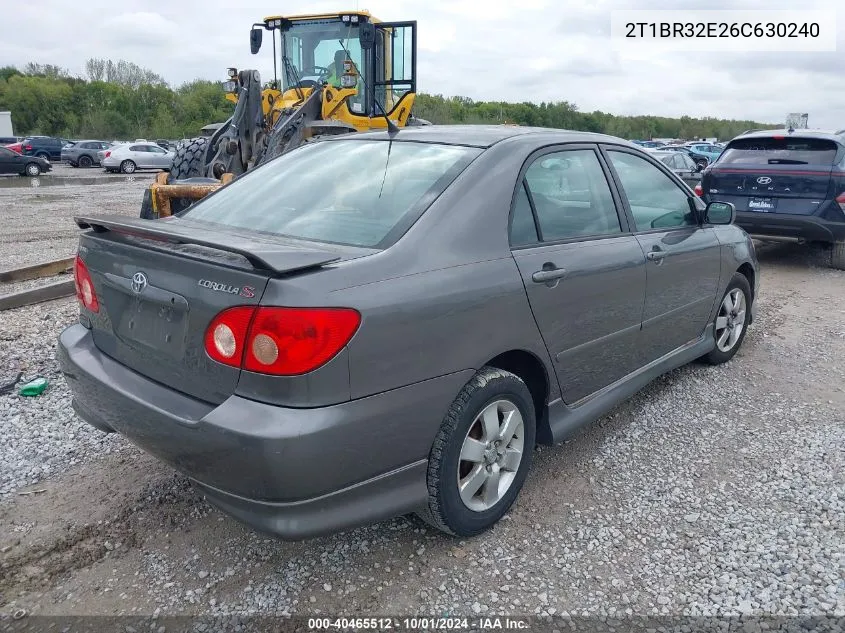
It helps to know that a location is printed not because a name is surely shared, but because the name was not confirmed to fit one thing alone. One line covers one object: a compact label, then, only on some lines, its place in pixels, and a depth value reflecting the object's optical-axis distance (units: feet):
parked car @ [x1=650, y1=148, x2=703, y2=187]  53.84
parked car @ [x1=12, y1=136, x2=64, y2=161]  115.34
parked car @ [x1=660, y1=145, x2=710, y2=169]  85.22
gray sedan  7.06
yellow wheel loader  30.60
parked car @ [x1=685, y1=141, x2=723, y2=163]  107.55
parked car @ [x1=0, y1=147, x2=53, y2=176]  83.76
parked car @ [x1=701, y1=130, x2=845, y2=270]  25.85
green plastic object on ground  13.17
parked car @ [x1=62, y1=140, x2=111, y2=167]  110.63
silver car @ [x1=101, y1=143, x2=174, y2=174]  96.89
